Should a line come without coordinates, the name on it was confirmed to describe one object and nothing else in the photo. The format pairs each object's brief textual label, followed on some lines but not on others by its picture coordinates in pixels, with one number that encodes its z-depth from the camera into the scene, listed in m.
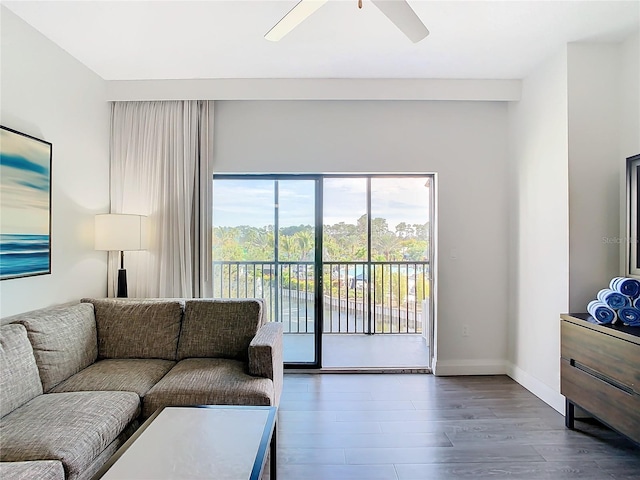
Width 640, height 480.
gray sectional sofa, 1.65
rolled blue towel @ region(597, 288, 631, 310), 2.33
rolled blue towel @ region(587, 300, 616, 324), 2.34
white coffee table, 1.40
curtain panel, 3.54
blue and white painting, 2.28
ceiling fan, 1.79
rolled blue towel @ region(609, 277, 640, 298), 2.33
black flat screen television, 2.46
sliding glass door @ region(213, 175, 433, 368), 3.77
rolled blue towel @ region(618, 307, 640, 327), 2.27
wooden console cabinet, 2.08
